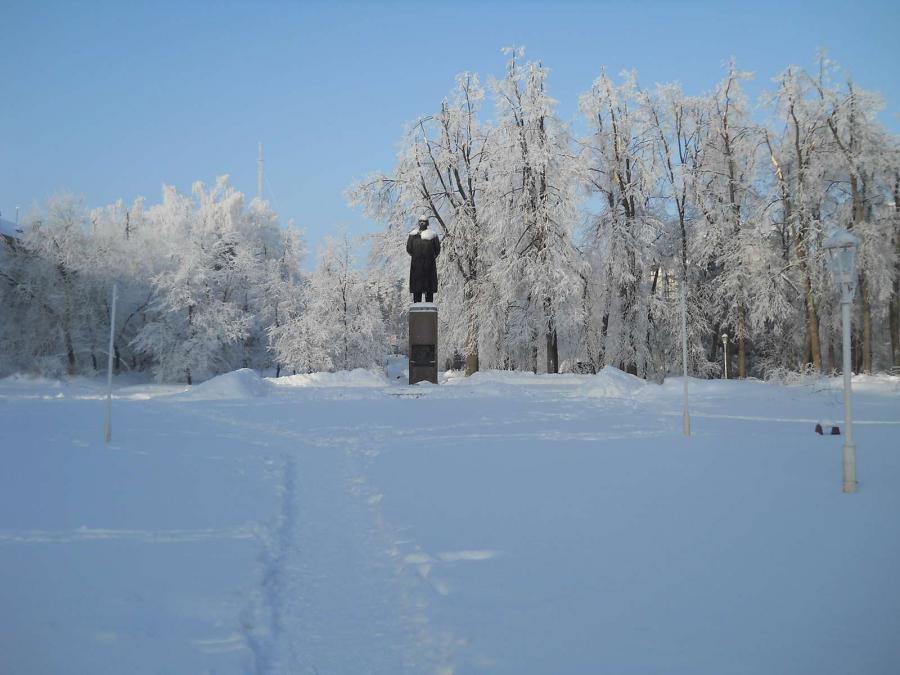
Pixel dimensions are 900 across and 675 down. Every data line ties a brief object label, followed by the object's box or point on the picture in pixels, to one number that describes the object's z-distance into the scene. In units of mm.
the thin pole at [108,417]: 10618
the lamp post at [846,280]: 6707
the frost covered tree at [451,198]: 25234
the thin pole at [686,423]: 11047
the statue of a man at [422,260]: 22312
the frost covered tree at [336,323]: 36281
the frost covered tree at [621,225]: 24453
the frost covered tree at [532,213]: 23406
